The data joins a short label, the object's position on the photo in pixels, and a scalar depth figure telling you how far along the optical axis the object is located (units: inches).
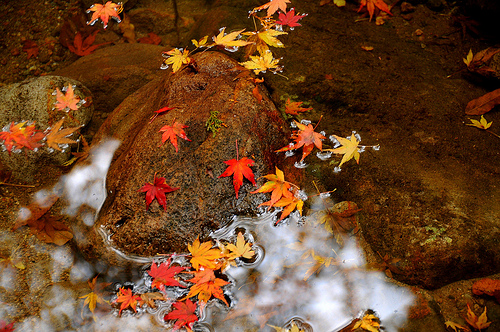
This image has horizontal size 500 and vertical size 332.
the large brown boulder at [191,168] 94.9
